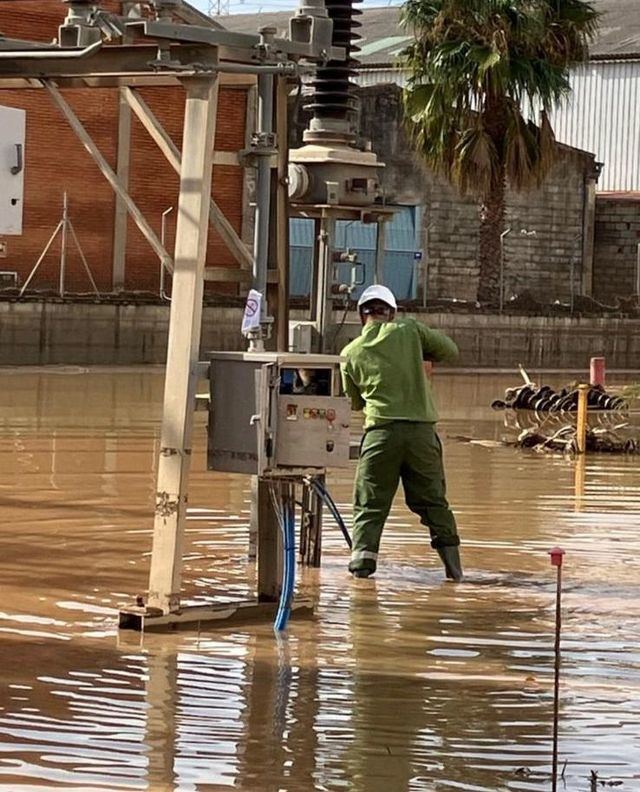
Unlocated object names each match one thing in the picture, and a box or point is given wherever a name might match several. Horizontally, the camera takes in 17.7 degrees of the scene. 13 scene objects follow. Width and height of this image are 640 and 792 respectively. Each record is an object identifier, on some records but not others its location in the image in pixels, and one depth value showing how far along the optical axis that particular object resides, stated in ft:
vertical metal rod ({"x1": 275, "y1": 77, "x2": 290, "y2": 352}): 34.27
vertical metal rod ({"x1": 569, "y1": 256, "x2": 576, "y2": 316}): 149.59
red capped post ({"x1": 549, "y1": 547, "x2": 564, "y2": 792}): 22.06
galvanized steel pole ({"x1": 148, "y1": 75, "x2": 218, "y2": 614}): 30.27
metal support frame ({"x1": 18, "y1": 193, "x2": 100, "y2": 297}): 118.01
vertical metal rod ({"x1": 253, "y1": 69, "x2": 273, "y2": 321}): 32.68
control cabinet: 31.32
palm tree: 131.64
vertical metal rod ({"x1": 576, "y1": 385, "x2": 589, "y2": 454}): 68.08
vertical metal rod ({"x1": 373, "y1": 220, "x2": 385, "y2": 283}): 40.91
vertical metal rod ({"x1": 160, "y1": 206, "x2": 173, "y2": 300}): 119.96
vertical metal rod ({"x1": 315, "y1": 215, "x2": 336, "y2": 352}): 39.06
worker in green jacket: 37.01
